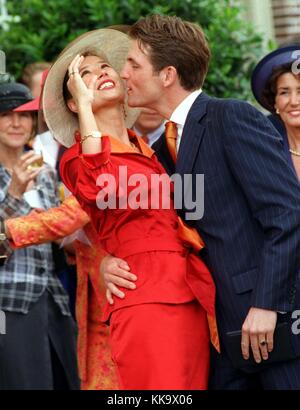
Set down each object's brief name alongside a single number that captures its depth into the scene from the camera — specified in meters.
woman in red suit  8.18
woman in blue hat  10.91
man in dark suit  7.87
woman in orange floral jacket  10.89
